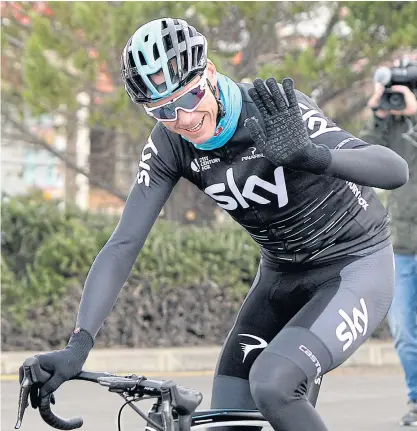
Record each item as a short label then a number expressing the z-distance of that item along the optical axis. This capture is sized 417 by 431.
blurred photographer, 14.42
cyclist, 7.16
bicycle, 6.58
